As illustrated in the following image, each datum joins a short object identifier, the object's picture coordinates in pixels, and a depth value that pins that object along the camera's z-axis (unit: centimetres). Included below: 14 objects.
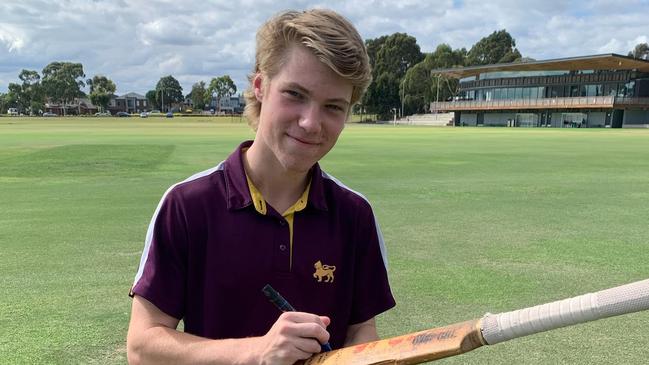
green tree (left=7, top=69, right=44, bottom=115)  14925
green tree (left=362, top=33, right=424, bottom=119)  11138
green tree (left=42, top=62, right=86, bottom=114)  15038
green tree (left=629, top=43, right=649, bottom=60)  13619
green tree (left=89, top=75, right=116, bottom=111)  15600
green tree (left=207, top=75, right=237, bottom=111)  15900
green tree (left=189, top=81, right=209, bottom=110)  17108
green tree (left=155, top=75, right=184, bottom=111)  17734
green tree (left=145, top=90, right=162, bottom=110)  17988
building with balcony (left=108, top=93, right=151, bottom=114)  18238
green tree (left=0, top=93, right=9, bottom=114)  15575
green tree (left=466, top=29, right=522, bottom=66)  12281
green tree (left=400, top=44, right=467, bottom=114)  10625
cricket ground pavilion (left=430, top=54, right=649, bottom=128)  7625
